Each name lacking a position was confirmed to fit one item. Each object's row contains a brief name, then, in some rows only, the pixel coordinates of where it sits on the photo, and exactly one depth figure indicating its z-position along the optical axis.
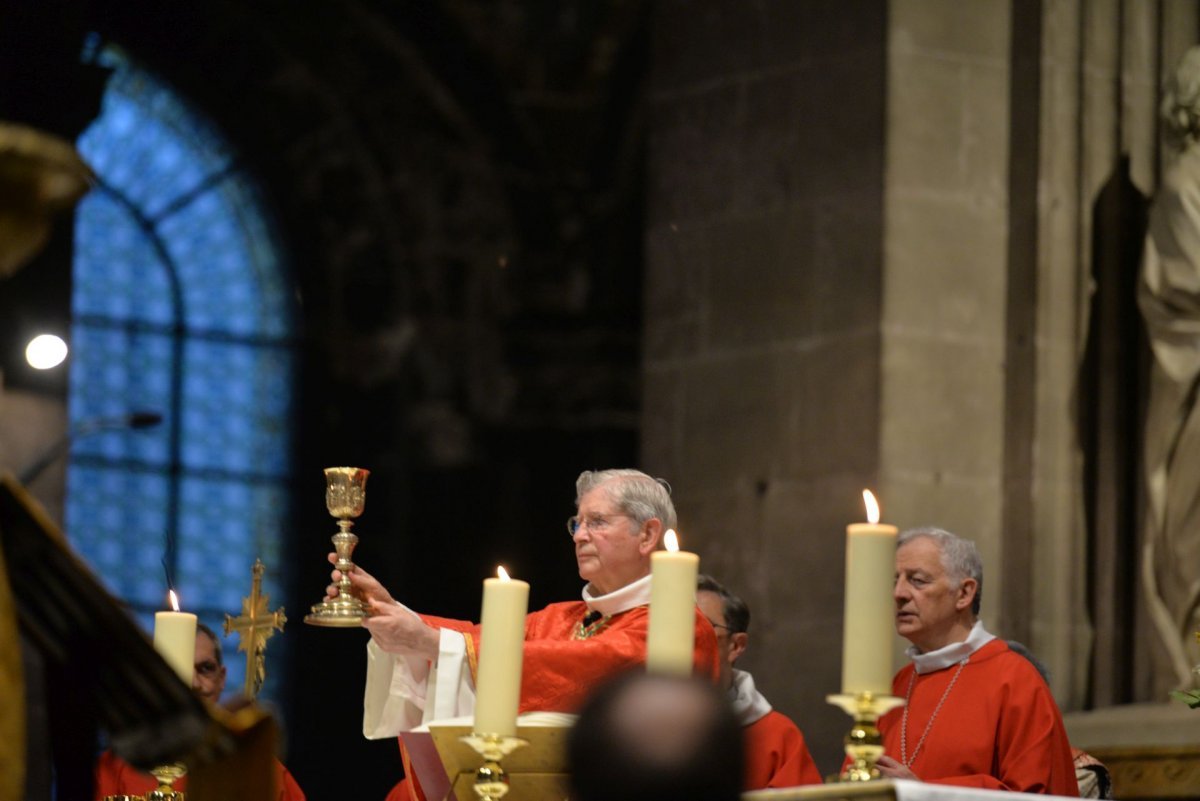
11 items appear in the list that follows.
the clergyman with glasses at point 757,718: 12.62
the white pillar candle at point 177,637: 8.91
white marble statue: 14.75
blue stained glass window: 25.58
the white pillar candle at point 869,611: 7.28
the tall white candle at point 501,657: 7.59
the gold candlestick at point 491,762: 7.61
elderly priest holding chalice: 9.98
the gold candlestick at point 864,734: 7.26
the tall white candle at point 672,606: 7.48
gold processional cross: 9.90
